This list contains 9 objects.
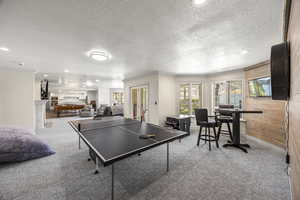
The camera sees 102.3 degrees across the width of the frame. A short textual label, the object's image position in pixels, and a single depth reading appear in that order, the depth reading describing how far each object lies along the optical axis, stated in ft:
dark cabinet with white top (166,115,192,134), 14.21
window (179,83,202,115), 18.16
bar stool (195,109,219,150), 10.46
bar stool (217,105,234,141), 10.99
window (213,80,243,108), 15.01
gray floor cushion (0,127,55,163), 7.80
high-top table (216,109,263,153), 10.46
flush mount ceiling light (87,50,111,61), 9.01
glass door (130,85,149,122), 18.31
